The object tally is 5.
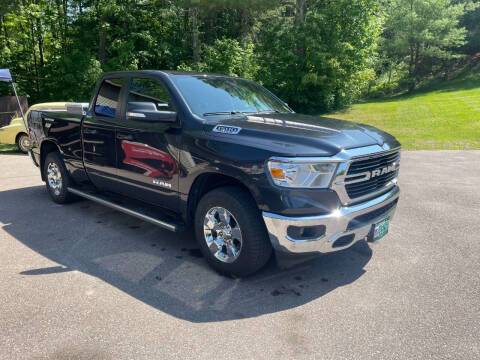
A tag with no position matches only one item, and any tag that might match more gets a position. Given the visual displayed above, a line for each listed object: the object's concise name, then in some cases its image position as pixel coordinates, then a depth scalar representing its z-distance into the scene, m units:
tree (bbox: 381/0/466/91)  41.50
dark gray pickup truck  3.26
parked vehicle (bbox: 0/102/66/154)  12.46
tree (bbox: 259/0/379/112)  24.03
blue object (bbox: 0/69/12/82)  10.93
